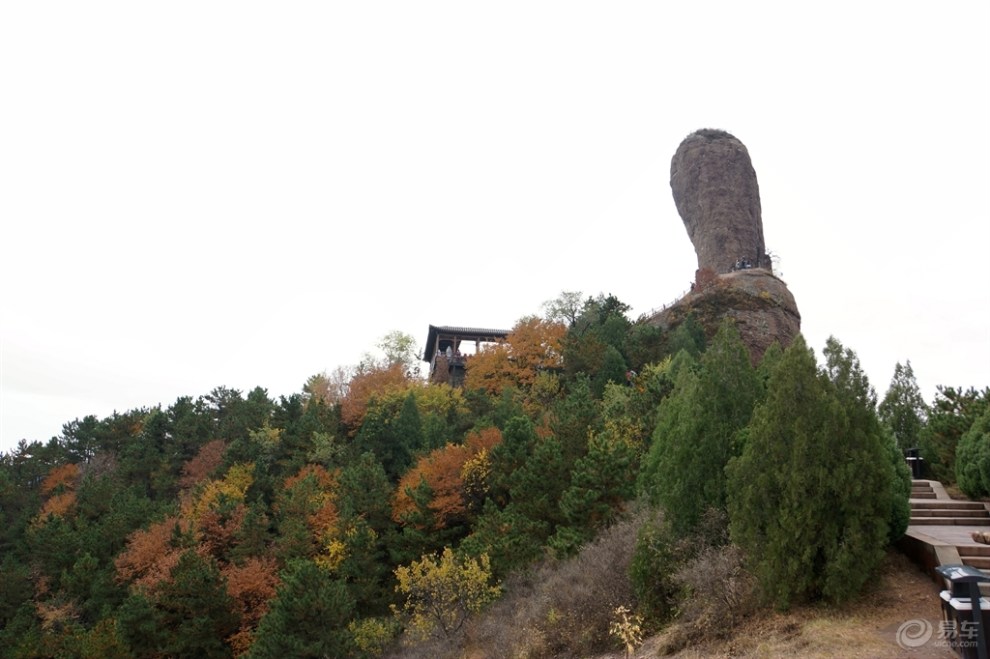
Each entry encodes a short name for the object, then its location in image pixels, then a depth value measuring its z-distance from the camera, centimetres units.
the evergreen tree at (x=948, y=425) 1720
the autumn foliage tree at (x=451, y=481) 2589
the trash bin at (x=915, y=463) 1997
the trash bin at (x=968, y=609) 672
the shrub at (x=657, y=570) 1175
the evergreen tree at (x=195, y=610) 2409
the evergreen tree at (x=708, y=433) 1245
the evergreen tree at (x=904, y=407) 3284
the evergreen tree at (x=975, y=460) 1333
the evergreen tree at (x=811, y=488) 931
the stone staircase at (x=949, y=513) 1287
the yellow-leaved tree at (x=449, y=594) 1869
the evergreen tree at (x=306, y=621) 1975
